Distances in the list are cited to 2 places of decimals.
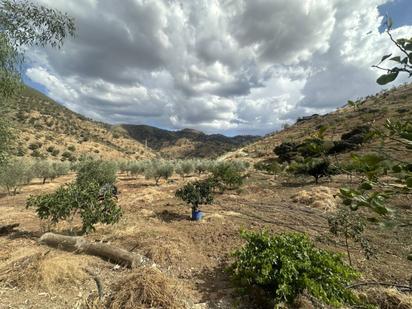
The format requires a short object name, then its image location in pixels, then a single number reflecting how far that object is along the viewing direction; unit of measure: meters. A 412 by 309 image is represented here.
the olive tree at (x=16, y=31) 5.75
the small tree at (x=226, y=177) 18.50
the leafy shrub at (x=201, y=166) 34.08
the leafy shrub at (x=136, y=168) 33.16
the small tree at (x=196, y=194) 10.41
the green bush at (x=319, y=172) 19.93
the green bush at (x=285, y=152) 35.69
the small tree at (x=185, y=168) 32.25
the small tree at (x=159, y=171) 26.77
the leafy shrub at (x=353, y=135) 28.57
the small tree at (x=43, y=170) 25.36
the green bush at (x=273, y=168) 26.70
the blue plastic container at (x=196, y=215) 10.27
